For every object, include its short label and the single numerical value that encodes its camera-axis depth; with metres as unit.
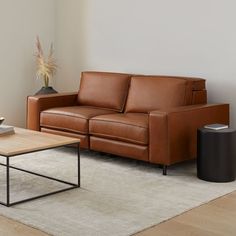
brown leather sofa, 4.26
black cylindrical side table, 4.02
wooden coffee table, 3.50
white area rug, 3.13
